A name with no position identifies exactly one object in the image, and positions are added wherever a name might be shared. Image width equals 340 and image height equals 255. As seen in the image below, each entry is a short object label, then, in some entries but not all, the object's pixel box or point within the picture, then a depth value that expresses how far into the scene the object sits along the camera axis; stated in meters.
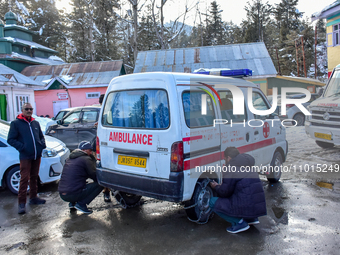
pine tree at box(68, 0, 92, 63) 35.35
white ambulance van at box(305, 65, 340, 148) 7.55
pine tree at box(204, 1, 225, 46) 50.03
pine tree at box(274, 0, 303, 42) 48.94
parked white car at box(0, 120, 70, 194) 5.73
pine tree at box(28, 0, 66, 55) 40.47
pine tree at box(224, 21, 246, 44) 49.06
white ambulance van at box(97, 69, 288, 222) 3.65
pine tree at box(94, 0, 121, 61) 33.60
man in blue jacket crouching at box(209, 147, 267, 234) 3.72
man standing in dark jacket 4.89
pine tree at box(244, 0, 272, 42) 45.44
